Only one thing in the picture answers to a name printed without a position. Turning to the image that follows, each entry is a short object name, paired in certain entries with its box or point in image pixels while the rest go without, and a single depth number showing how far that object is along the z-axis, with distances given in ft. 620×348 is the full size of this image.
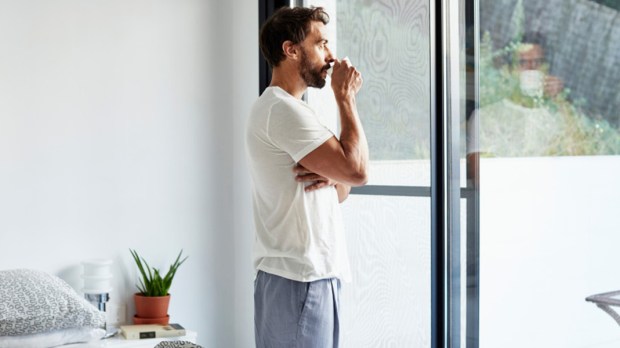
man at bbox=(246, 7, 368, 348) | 7.04
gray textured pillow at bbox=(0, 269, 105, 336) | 8.01
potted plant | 10.73
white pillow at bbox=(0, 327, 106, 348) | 8.01
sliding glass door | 8.00
